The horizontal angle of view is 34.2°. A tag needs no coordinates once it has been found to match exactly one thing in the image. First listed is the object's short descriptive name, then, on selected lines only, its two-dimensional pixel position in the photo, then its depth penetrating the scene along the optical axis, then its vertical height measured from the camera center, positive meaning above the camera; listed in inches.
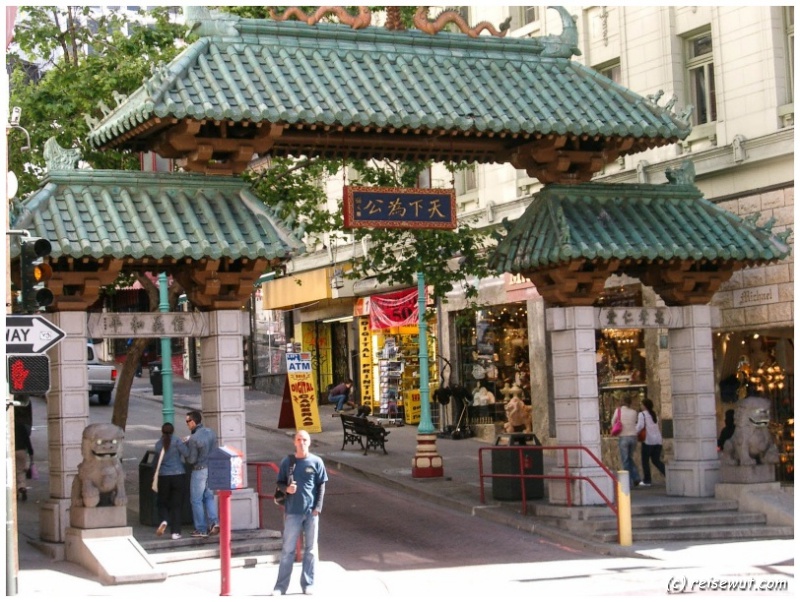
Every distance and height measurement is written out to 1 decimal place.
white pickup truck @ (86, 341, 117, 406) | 1557.6 +10.5
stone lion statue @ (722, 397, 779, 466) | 791.7 -43.5
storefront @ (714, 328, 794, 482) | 927.0 -6.7
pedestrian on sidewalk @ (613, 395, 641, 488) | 914.1 -45.7
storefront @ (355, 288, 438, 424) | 1371.8 +26.2
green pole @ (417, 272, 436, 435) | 1006.4 +1.6
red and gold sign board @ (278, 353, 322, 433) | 1282.0 -14.5
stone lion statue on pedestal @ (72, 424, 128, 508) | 651.5 -42.0
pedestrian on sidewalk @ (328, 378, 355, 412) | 1453.0 -16.5
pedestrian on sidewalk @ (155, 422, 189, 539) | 702.5 -51.0
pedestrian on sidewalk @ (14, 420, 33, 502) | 915.0 -45.8
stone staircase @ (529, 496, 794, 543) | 756.6 -91.4
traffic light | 569.6 +50.9
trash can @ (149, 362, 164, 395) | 1234.4 +3.6
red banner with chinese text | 1357.0 +72.6
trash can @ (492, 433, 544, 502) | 850.1 -61.9
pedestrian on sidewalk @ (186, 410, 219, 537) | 704.4 -53.8
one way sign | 533.3 +23.0
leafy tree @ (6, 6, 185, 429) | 951.6 +225.1
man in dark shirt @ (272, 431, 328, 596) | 557.0 -52.7
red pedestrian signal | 535.2 +6.8
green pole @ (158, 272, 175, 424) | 917.8 +17.6
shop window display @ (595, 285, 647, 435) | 1077.1 +6.2
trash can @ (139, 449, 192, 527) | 736.6 -64.0
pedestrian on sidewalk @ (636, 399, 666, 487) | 932.0 -52.4
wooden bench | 1157.7 -48.1
